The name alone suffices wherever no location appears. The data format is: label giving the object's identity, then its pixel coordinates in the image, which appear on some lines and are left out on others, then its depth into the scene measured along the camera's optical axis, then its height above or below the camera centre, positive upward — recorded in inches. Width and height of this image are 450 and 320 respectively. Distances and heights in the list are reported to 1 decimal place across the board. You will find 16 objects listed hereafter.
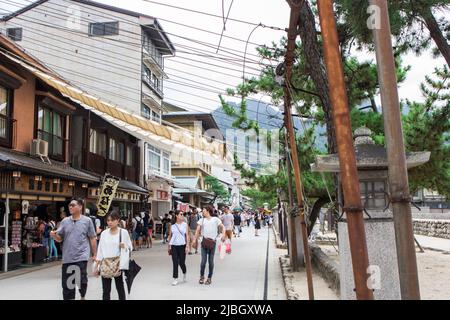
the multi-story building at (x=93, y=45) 1075.3 +445.4
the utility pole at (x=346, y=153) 115.2 +16.0
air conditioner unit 577.6 +102.7
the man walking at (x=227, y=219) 784.9 -0.8
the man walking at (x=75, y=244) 265.9 -11.5
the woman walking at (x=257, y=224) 1227.2 -18.6
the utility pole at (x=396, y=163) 112.6 +12.5
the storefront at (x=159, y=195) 1128.8 +69.5
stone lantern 214.4 -1.8
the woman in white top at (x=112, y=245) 257.6 -12.7
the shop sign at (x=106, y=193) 665.6 +45.7
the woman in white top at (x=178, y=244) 392.5 -20.5
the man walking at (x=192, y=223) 848.6 -6.8
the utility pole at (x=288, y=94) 258.0 +84.0
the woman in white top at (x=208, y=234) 395.5 -13.3
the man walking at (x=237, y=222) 1242.0 -10.9
